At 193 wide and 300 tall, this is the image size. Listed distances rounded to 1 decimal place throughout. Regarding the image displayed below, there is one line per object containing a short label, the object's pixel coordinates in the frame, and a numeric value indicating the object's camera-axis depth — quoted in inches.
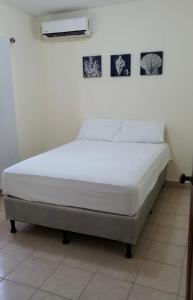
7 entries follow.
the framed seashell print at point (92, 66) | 147.3
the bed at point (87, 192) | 79.9
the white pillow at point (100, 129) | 142.2
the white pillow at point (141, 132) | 134.7
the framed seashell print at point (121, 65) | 141.0
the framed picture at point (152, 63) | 134.6
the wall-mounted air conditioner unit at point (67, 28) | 140.3
